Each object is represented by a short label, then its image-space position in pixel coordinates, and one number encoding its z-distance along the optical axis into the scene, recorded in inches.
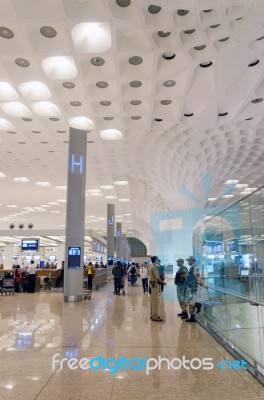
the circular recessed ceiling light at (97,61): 402.6
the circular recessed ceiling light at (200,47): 383.1
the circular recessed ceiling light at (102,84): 459.8
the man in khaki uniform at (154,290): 327.3
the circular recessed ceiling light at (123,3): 307.6
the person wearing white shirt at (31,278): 652.1
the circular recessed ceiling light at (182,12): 322.7
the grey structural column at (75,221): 486.0
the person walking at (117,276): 618.2
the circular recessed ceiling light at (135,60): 402.9
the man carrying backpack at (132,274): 848.0
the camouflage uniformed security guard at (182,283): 332.8
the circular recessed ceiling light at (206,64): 421.7
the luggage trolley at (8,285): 601.6
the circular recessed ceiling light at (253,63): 419.5
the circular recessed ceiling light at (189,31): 353.8
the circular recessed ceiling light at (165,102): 522.6
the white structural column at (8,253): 1514.3
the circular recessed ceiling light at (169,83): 454.2
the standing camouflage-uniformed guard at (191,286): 315.3
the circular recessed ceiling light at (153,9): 315.9
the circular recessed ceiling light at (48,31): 346.6
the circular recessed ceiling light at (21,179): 1042.8
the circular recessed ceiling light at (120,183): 1123.3
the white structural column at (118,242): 1693.2
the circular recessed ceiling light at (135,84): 459.8
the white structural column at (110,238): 1197.1
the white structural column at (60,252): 1464.6
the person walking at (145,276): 642.8
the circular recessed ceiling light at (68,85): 461.1
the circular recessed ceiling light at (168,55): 397.4
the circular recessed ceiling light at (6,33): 346.0
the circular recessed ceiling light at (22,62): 402.0
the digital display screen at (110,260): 1178.2
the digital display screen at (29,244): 1032.2
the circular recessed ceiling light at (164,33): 358.0
